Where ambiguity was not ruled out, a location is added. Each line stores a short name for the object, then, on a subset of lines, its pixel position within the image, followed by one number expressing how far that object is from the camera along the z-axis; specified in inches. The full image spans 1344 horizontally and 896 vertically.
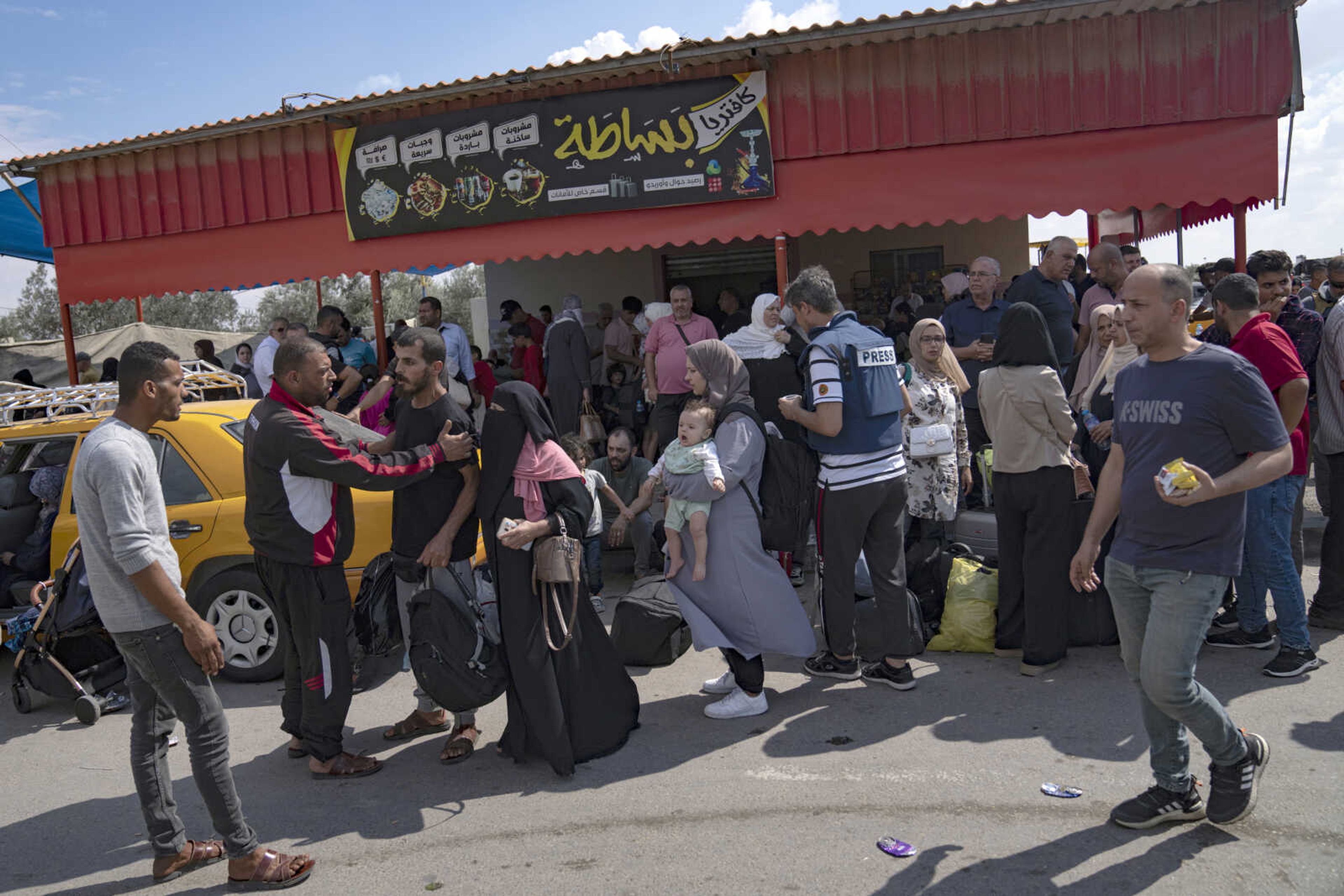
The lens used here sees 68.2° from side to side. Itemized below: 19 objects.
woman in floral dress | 236.7
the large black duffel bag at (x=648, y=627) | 219.1
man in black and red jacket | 167.0
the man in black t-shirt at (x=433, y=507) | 176.9
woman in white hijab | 231.6
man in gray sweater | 133.4
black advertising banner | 343.9
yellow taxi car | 222.8
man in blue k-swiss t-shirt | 126.2
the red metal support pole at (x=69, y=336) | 444.5
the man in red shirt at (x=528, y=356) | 433.1
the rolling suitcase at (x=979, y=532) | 254.2
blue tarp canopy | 478.6
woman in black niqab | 169.6
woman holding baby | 191.2
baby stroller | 213.3
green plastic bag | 219.5
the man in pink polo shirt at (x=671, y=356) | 308.0
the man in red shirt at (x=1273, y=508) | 177.9
